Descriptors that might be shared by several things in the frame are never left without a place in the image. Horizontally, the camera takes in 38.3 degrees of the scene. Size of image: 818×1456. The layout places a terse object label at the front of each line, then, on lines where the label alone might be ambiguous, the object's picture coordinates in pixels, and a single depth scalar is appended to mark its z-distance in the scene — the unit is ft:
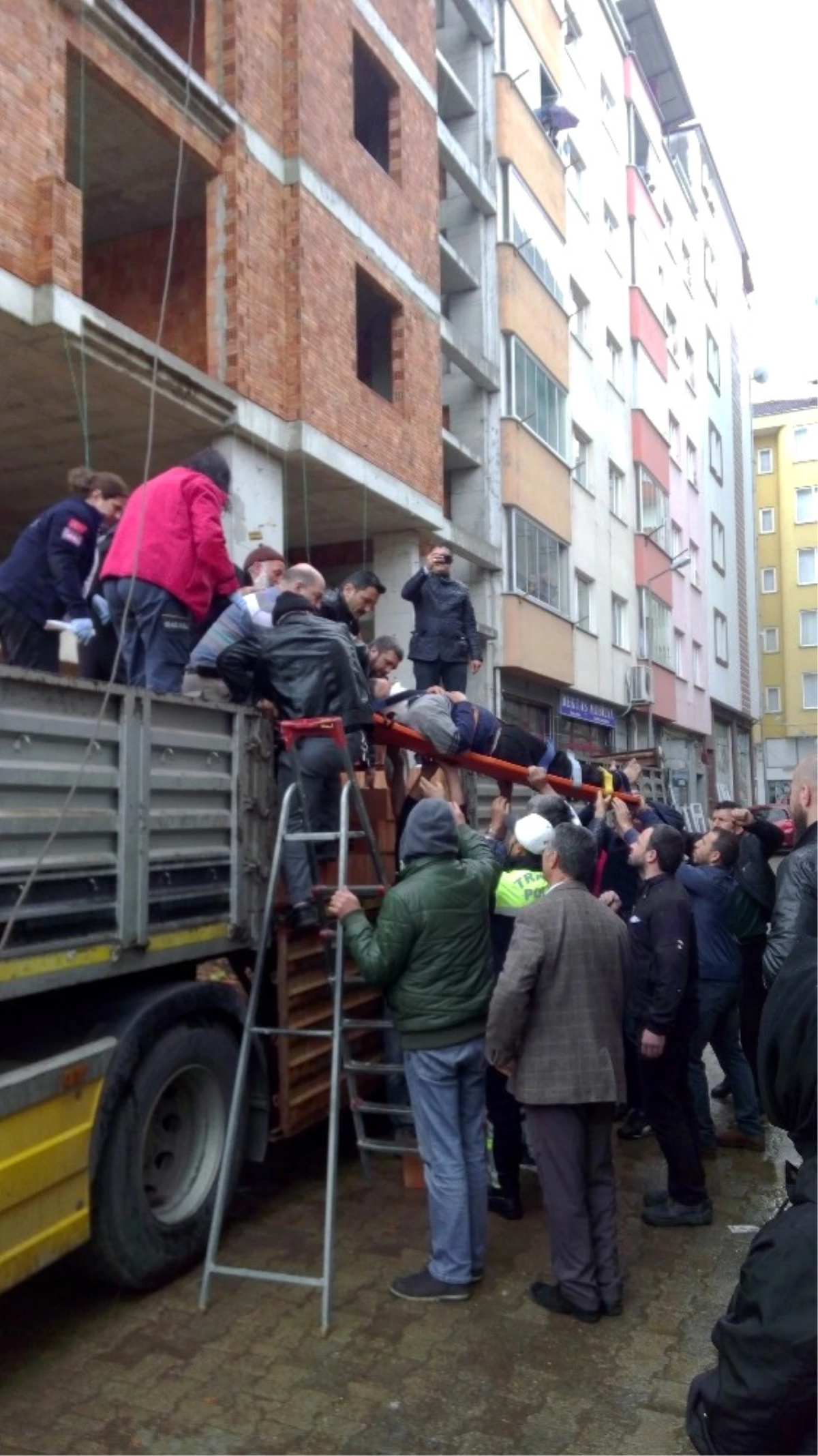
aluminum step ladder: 14.21
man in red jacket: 17.95
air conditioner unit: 88.22
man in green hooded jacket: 14.84
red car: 80.13
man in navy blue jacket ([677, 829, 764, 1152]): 21.59
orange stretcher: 19.86
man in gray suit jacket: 14.64
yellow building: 174.29
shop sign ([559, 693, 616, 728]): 74.90
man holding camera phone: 31.45
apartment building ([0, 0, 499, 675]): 31.40
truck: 12.19
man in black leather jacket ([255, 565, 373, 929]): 16.98
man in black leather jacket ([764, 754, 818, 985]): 14.96
